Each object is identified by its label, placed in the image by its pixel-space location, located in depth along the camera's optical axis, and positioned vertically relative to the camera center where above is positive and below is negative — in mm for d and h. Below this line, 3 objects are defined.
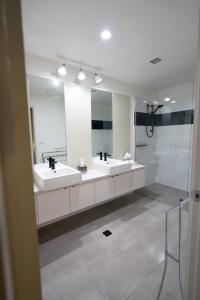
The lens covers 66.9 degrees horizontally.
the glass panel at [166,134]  3488 -6
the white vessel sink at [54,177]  1877 -544
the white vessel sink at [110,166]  2486 -545
